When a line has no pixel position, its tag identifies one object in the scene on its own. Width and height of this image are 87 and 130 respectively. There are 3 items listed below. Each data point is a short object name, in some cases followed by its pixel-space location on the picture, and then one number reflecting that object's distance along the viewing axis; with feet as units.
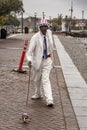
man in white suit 22.27
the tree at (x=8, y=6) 108.01
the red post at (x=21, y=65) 36.22
